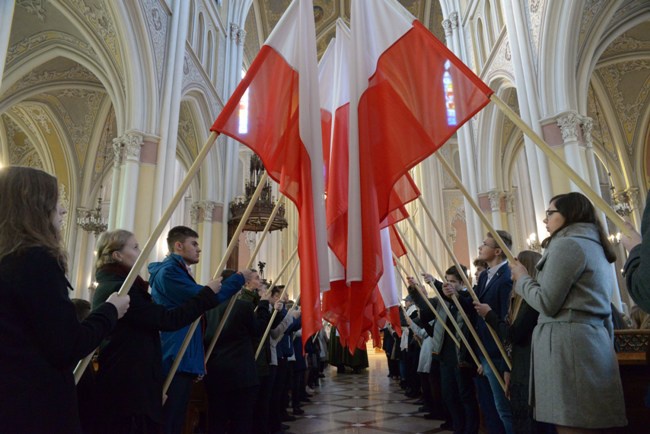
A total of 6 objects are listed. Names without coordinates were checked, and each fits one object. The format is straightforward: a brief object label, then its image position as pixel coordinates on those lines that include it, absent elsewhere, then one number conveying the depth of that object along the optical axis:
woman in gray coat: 1.79
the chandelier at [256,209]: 11.72
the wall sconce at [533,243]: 11.04
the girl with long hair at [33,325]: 1.20
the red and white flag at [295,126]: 2.55
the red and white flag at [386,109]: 2.67
